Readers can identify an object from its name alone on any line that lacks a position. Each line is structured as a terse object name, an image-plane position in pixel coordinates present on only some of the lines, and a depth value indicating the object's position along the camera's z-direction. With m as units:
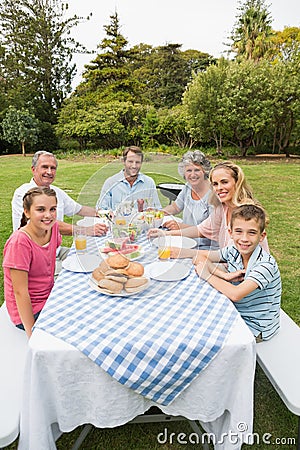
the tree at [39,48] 19.58
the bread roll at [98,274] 1.65
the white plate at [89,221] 2.21
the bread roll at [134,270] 1.63
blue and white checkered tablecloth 1.23
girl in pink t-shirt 1.69
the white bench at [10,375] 1.26
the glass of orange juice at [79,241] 2.03
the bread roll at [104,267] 1.68
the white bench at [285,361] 1.46
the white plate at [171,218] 2.25
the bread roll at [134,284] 1.55
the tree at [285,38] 23.44
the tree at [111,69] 19.41
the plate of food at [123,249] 1.82
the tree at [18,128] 15.96
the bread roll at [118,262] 1.66
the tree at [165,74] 23.29
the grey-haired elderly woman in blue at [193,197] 2.00
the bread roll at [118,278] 1.59
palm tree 21.03
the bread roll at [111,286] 1.55
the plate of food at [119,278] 1.55
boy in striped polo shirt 1.70
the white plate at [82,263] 1.83
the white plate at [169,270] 1.71
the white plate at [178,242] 2.04
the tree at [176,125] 13.66
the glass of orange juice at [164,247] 1.92
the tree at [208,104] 13.45
